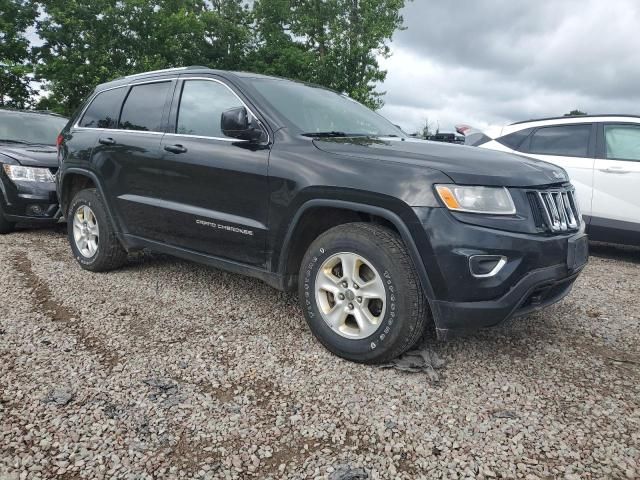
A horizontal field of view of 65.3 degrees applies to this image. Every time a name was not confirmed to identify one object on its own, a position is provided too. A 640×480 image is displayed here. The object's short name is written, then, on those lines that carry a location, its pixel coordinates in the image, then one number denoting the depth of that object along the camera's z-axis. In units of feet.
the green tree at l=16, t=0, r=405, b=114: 75.61
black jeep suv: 8.32
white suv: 18.58
